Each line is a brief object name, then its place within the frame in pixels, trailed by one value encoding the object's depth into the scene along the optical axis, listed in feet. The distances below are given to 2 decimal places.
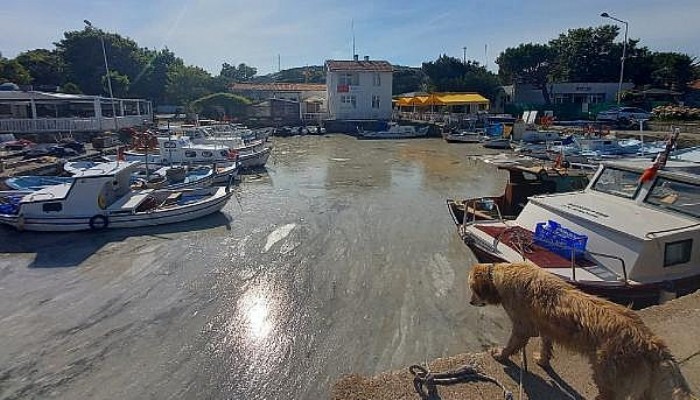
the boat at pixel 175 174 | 63.16
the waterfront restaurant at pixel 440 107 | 157.48
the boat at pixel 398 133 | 155.63
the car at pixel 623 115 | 137.08
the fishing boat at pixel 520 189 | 39.70
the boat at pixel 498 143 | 124.74
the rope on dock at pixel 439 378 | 13.82
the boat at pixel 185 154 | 79.82
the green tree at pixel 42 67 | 177.88
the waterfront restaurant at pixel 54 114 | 100.83
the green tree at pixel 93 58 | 200.46
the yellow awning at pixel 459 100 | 154.71
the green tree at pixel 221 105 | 187.52
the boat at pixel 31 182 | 58.34
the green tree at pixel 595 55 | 196.34
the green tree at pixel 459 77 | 211.61
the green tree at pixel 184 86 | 220.19
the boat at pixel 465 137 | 139.33
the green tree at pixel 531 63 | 215.10
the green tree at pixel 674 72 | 185.57
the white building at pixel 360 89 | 179.63
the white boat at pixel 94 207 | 46.78
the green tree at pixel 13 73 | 147.95
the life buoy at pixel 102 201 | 47.73
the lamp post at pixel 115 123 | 115.96
